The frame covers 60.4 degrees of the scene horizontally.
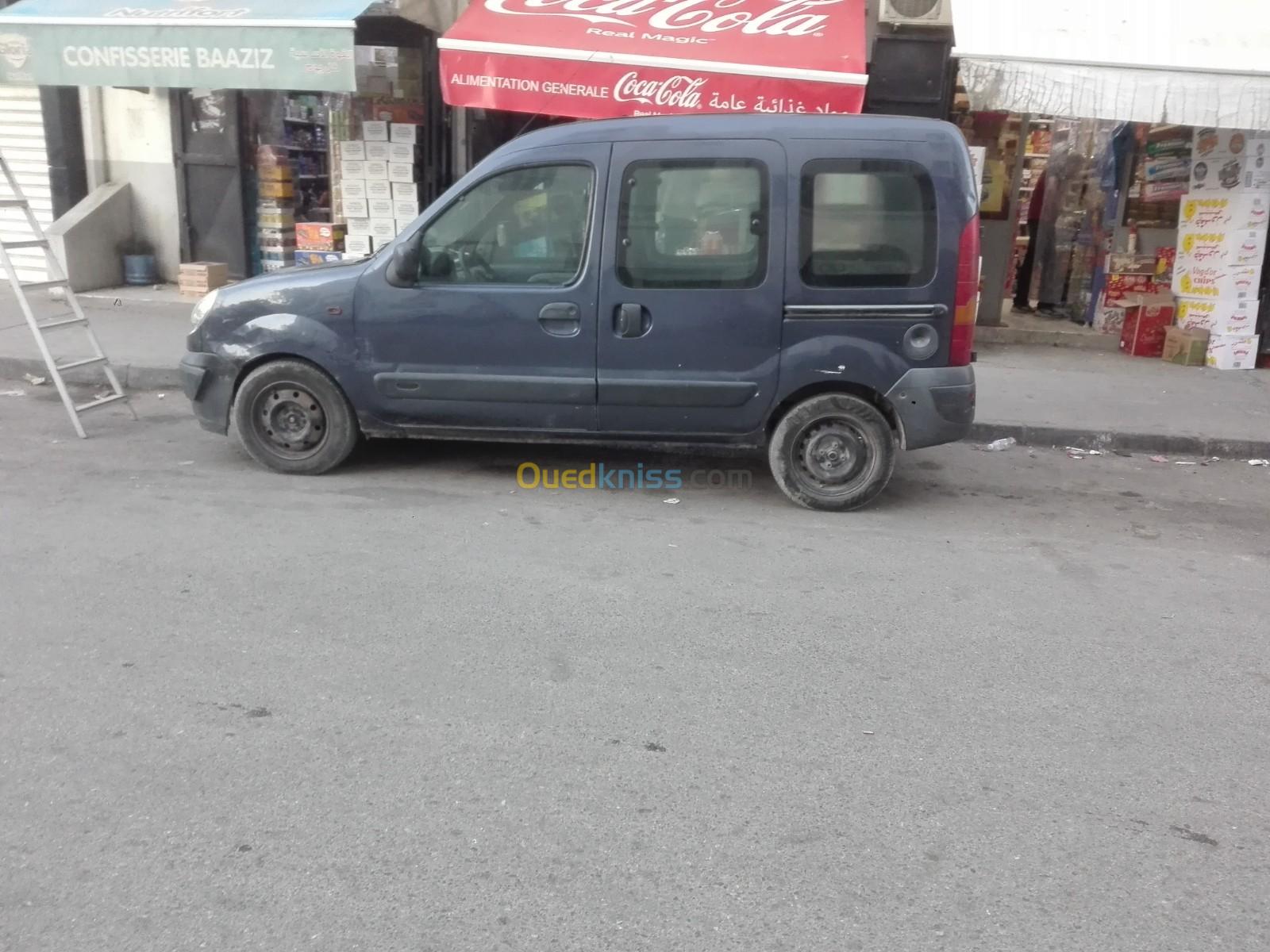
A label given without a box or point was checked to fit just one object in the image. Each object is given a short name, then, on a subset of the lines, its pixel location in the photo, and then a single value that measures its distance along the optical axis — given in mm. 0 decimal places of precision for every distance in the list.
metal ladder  7207
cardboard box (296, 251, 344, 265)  12070
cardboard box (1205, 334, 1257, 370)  10508
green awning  9312
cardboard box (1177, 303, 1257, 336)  10438
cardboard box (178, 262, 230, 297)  12016
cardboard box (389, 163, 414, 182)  11531
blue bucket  12906
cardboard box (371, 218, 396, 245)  11719
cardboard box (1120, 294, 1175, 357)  10984
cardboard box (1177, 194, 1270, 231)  10203
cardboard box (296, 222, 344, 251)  12062
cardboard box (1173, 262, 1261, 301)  10328
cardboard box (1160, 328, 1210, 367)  10602
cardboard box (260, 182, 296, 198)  12422
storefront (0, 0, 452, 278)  9484
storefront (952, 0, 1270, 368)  8891
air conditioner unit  10055
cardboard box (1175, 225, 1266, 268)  10273
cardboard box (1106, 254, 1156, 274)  11602
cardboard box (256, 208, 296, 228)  12484
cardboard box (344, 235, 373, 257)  11805
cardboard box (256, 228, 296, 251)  12523
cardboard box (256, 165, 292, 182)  12383
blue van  5801
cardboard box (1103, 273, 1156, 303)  11641
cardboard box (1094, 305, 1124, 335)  11797
